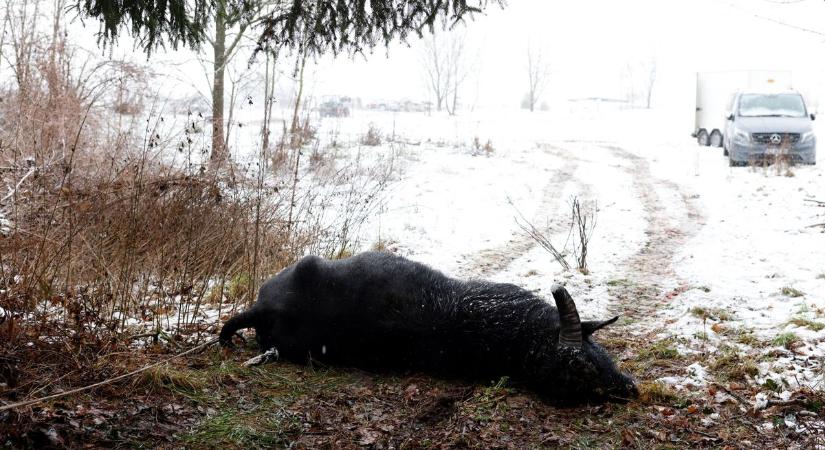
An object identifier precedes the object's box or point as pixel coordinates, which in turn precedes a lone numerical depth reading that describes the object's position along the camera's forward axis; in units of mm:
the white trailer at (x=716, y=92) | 23609
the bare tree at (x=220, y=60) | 14859
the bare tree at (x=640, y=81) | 59281
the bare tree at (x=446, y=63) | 39406
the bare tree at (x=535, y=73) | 51047
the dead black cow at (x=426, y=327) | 4133
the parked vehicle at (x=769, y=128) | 16875
